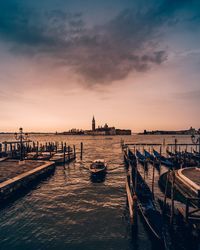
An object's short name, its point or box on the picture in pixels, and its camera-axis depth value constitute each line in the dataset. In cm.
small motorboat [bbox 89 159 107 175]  2969
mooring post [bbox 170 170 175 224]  1392
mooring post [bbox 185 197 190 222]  1232
